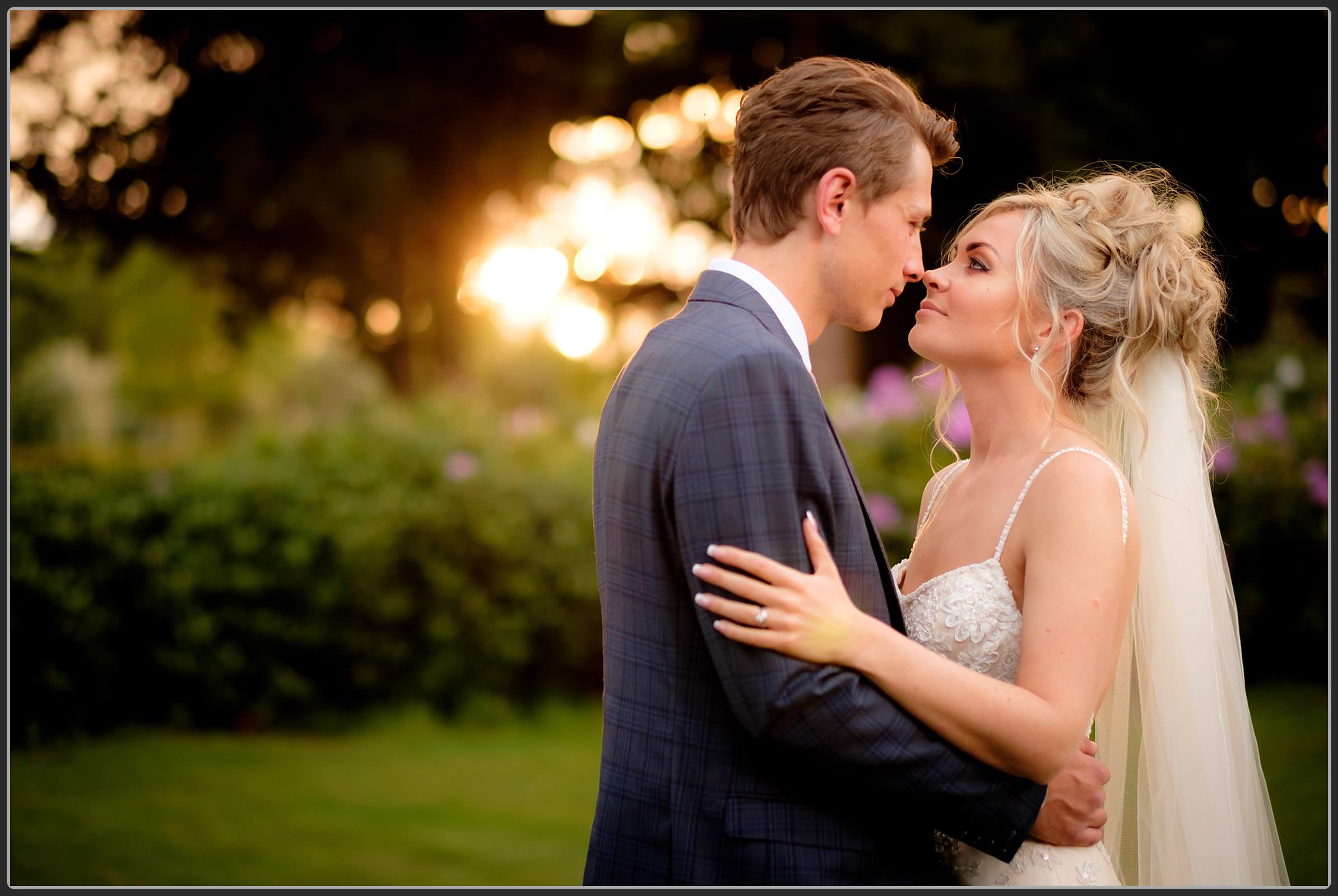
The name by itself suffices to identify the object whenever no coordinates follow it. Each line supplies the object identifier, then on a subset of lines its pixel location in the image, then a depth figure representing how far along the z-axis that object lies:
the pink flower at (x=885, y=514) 7.87
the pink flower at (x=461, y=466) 7.87
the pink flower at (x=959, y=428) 7.44
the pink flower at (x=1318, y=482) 8.30
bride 2.68
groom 2.03
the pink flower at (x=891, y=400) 8.79
